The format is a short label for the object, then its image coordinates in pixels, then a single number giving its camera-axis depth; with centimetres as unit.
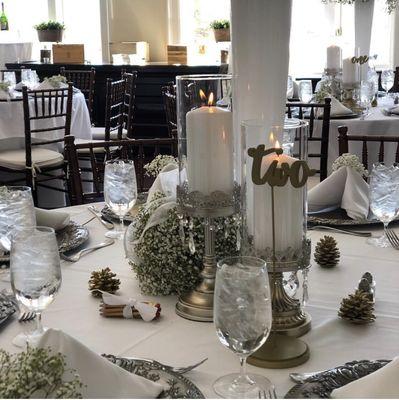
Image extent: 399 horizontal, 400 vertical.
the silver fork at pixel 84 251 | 158
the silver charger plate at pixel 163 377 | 95
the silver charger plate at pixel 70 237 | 161
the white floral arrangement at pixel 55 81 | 484
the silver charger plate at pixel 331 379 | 94
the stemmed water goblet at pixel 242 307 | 90
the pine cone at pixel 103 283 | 136
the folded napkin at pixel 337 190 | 188
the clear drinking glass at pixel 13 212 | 149
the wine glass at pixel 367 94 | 402
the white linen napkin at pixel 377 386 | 87
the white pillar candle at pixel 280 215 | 109
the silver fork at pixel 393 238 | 161
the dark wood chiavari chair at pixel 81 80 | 601
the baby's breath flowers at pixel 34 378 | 70
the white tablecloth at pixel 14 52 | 840
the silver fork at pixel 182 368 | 102
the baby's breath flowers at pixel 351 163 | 189
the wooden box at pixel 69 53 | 698
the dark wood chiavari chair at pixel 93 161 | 222
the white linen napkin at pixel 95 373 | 88
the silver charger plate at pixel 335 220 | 176
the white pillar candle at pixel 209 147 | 120
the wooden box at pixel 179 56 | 694
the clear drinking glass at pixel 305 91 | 436
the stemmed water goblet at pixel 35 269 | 106
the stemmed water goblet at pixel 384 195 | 161
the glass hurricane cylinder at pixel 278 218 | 106
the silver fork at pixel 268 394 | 95
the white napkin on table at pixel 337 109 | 373
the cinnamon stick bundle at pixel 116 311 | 124
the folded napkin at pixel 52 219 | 172
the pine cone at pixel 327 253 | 149
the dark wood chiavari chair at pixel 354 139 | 236
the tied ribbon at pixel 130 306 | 122
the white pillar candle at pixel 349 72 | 418
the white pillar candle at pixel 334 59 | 473
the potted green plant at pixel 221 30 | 726
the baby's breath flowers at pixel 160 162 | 180
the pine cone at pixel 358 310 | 119
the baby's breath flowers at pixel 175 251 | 128
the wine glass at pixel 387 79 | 494
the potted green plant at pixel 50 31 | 796
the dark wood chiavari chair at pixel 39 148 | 421
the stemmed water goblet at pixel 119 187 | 174
